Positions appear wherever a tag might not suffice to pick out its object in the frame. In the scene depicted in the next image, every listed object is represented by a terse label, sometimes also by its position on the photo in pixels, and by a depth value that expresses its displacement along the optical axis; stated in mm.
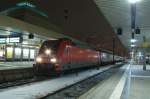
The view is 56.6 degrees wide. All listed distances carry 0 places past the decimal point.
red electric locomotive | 10755
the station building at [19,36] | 12048
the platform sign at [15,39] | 14373
